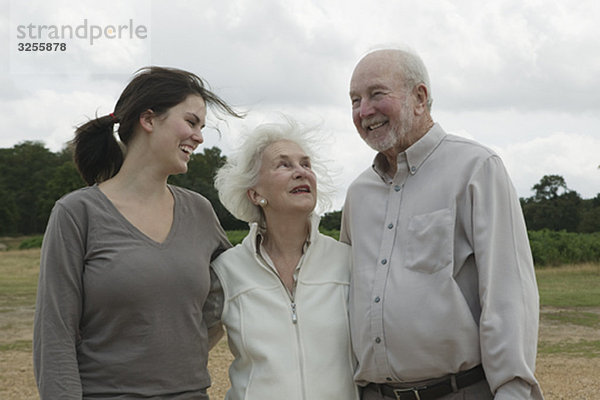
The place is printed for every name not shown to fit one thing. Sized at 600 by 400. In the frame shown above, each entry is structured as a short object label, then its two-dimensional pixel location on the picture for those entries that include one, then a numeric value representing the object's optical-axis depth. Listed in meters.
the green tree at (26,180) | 59.69
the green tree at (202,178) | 36.08
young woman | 3.20
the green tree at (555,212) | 45.16
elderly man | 3.13
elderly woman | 3.63
